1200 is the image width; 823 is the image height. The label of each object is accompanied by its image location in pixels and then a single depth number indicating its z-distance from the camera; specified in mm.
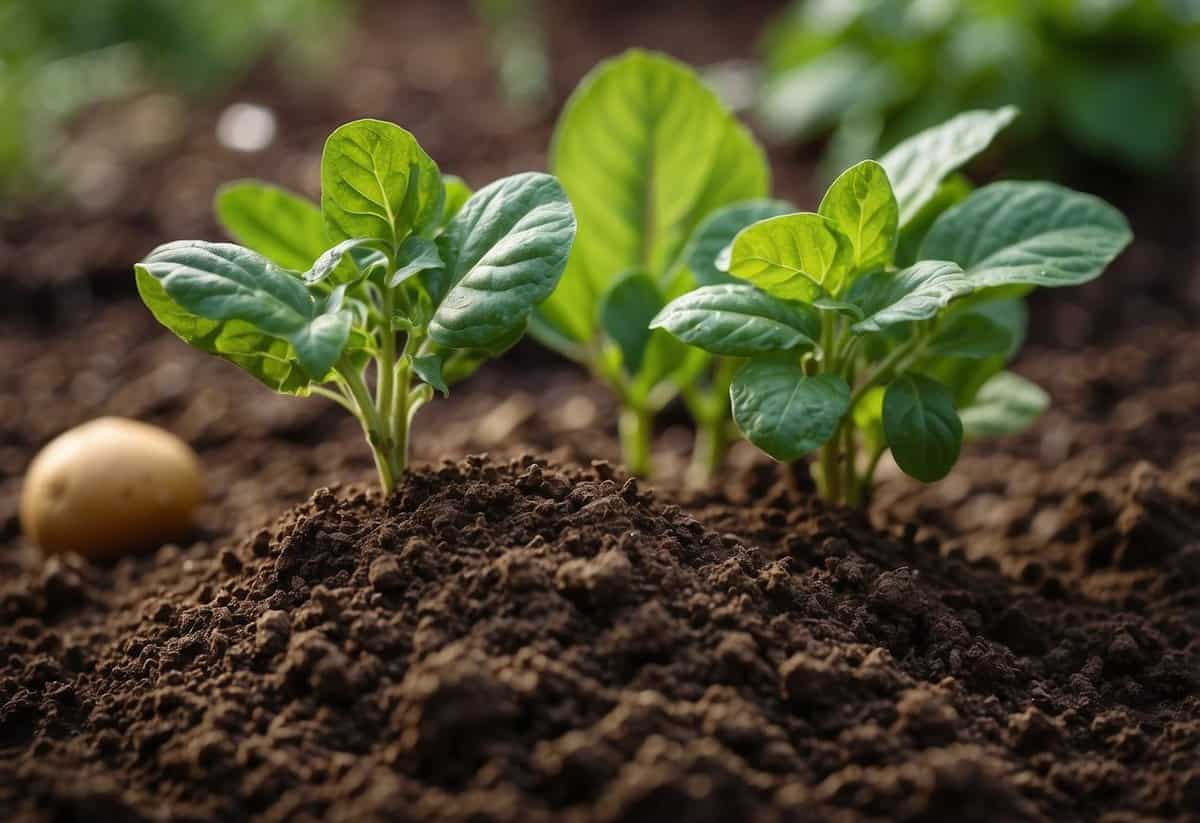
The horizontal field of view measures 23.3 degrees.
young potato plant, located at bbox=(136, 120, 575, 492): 805
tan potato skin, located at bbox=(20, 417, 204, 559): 931
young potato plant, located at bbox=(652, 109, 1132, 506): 826
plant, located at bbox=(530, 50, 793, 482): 918
